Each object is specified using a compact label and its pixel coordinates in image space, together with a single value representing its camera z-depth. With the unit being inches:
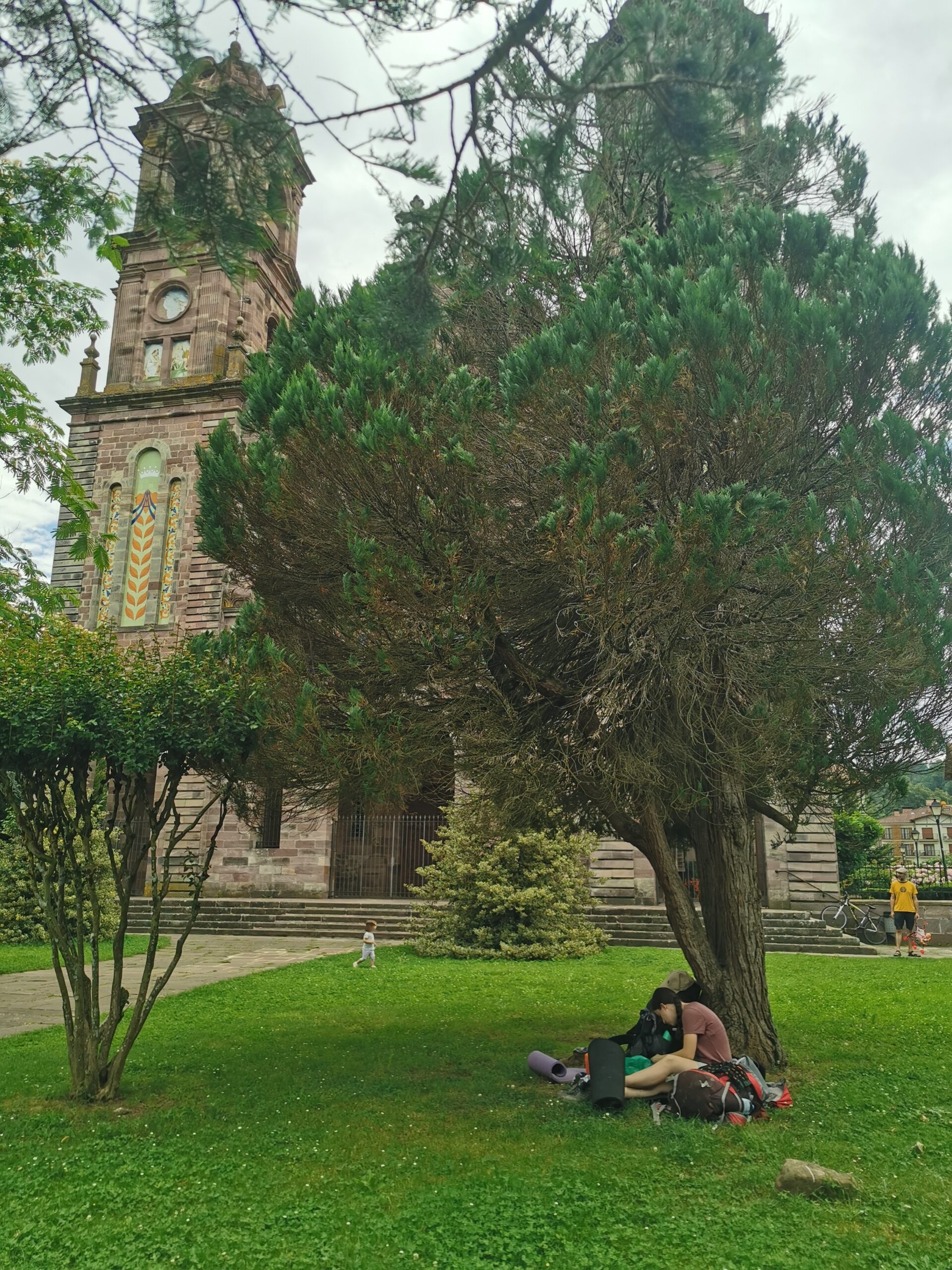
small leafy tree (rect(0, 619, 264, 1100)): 242.7
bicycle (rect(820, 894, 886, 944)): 711.1
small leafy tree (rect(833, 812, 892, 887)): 1005.2
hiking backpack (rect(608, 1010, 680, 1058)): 263.1
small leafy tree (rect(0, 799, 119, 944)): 670.5
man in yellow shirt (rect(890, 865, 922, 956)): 628.7
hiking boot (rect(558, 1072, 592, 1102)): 255.9
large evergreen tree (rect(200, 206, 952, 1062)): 243.6
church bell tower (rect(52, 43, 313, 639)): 951.0
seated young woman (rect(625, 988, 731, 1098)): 249.4
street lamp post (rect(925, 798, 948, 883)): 829.8
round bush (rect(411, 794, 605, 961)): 604.7
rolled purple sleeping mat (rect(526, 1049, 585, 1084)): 277.0
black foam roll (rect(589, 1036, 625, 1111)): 243.9
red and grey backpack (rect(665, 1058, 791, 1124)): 236.8
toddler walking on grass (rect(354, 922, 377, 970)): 540.4
